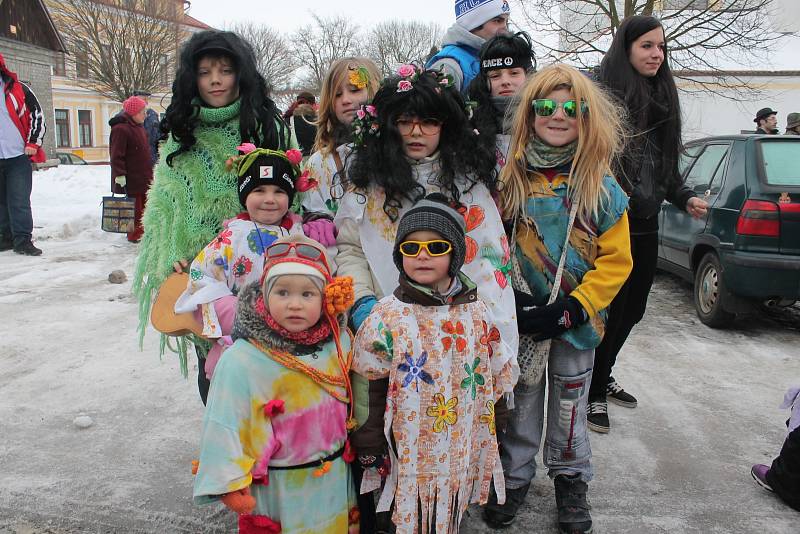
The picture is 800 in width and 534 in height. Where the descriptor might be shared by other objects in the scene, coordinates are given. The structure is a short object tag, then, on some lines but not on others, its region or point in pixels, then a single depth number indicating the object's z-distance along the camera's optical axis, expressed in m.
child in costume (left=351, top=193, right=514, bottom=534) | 2.10
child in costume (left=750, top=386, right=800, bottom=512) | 2.77
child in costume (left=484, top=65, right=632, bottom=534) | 2.46
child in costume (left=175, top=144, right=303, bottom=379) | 2.38
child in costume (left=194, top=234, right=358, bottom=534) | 1.99
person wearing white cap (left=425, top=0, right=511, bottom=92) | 3.11
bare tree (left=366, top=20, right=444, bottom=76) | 46.12
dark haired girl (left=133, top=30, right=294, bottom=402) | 2.67
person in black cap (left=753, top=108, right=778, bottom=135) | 9.56
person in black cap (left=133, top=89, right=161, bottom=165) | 9.52
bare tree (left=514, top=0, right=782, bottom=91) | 13.52
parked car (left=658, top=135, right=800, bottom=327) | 4.82
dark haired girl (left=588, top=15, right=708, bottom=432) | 3.17
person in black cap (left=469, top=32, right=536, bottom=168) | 2.77
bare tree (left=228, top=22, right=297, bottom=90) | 39.79
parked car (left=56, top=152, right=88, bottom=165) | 25.45
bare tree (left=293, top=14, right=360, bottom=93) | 42.50
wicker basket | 8.12
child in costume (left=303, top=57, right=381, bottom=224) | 2.66
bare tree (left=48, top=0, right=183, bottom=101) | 26.08
